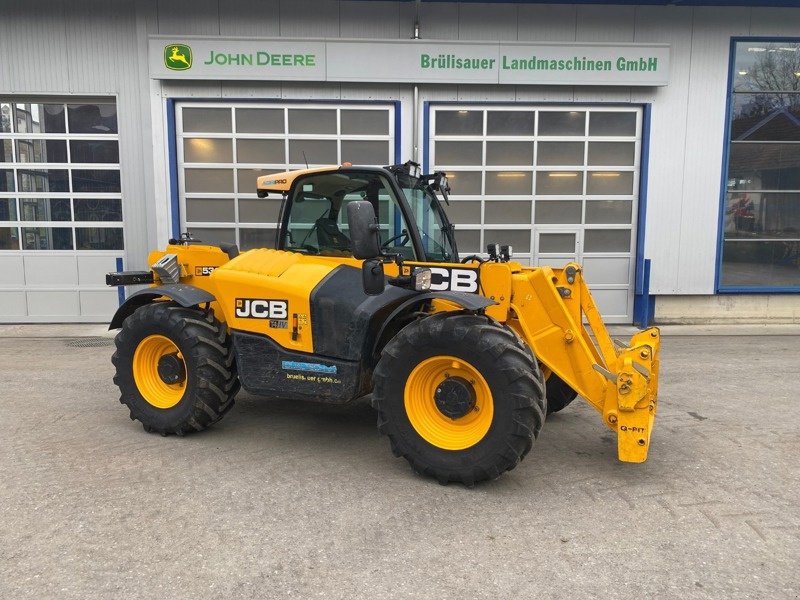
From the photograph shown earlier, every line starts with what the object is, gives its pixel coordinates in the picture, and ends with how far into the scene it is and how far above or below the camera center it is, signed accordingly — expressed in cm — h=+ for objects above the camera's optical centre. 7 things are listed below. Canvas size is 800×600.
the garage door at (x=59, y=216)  1016 +9
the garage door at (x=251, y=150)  1001 +124
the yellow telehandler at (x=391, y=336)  377 -80
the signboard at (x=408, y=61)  955 +263
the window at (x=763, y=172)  1024 +93
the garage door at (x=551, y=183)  1019 +71
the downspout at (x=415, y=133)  994 +152
